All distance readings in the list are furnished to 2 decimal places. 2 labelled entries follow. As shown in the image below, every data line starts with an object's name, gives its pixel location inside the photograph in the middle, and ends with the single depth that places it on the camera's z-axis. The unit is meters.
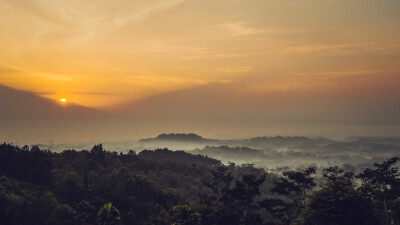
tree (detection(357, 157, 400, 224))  62.89
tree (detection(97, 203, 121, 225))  55.15
